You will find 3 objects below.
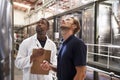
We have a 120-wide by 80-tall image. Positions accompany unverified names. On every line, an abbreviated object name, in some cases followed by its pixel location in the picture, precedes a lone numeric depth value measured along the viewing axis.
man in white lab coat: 1.24
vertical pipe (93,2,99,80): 3.21
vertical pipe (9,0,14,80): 0.38
